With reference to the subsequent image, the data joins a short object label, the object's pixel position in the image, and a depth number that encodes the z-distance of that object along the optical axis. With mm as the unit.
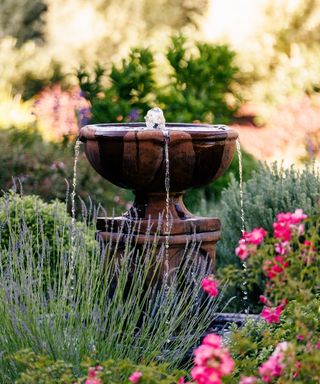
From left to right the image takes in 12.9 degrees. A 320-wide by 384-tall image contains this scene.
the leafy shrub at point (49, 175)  14002
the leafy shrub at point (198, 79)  16333
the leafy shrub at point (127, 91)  16058
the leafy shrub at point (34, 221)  9412
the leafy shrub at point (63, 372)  4684
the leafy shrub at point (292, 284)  4538
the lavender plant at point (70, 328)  6260
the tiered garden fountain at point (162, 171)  8077
